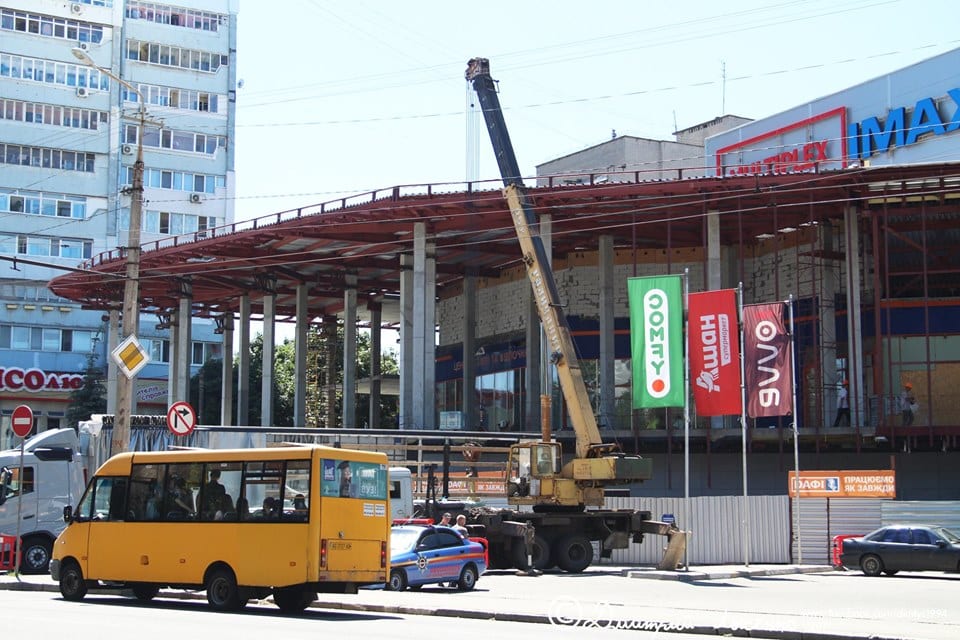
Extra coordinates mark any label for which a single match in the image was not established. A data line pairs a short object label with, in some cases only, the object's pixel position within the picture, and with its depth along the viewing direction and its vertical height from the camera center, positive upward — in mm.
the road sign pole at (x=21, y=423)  25141 +107
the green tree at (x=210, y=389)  84062 +2710
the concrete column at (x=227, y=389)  68375 +2189
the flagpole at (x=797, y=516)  31847 -2313
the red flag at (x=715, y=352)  31047 +1925
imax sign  52719 +13357
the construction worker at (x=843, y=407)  46625 +825
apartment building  81312 +18691
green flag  31781 +2213
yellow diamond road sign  25625 +1484
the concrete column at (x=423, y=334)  50875 +3930
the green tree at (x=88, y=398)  77375 +1900
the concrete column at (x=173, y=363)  70250 +3729
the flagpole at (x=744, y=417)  28969 +283
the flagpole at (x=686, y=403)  30361 +622
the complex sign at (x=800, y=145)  58406 +13929
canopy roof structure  45844 +8396
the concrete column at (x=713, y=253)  48188 +6840
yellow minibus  18219 -1489
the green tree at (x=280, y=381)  88000 +3541
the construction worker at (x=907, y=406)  45500 +848
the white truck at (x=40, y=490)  28266 -1441
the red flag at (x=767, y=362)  30188 +1631
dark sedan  29156 -2896
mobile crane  30188 -1380
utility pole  25641 +2768
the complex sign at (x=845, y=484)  32156 -1441
